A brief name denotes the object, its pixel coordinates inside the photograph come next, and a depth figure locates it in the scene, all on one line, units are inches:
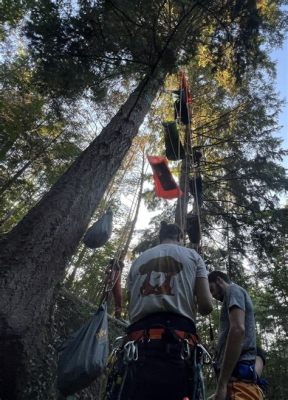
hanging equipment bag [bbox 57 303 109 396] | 96.5
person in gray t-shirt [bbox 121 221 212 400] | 75.9
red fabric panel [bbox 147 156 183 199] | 265.7
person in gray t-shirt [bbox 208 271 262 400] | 97.8
